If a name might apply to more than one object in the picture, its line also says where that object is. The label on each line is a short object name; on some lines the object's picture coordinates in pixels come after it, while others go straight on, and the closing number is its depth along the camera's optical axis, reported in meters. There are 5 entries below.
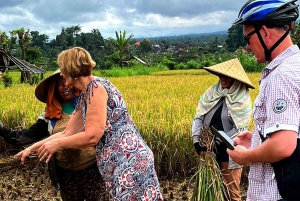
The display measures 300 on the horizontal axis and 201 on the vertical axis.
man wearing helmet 1.24
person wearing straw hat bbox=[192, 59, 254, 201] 2.91
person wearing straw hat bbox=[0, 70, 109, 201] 2.61
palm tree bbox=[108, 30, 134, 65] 26.16
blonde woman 2.02
